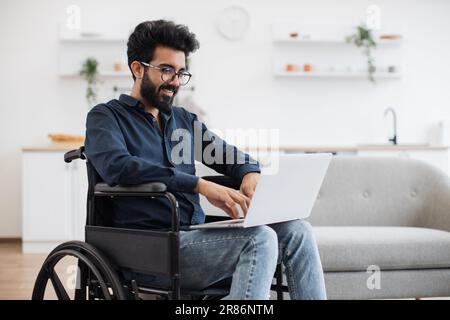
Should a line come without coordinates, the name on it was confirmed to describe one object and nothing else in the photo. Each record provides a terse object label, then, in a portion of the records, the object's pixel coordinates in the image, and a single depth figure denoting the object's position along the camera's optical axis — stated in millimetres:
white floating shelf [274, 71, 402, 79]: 5578
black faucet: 5332
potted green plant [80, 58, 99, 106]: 5484
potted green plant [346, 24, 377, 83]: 5551
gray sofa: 2672
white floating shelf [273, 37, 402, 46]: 5582
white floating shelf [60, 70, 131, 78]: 5500
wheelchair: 1668
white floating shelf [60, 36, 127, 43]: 5523
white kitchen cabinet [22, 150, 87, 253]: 4953
